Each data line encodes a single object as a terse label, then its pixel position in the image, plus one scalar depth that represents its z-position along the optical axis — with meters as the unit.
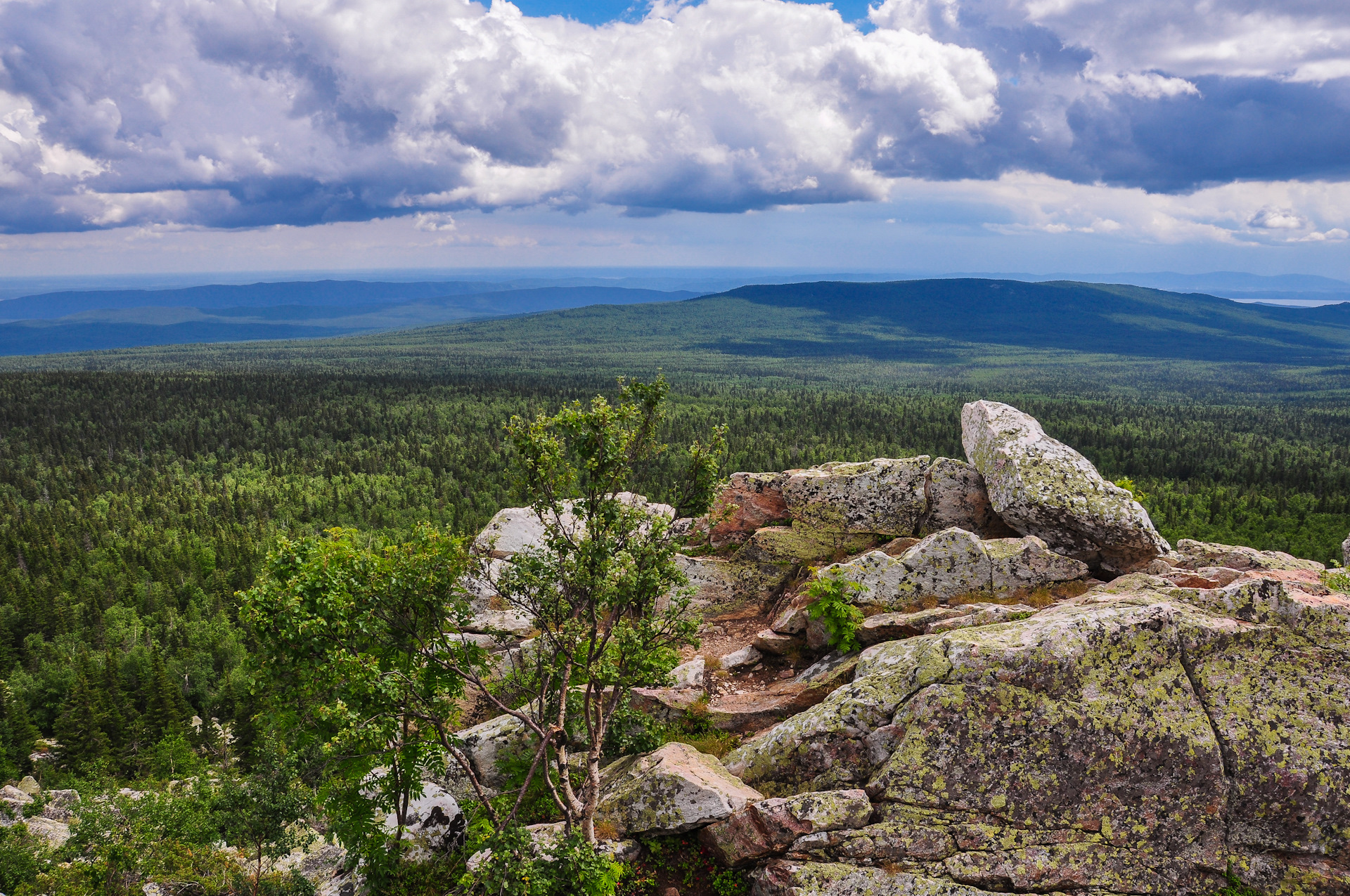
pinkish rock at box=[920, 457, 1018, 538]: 35.41
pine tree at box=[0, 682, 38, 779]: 74.50
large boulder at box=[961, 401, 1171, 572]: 30.03
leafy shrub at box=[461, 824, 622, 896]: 14.88
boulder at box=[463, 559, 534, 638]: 34.38
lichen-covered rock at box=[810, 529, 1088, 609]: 28.22
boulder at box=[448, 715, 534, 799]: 24.31
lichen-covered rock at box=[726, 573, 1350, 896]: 16.05
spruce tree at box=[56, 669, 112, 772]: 71.31
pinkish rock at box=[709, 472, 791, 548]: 38.84
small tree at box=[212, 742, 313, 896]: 31.84
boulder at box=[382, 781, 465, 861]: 21.56
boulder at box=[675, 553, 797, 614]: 35.03
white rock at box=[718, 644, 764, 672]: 28.09
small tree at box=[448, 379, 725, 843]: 16.61
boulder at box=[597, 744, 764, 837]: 17.72
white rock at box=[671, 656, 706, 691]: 25.53
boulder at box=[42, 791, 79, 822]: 64.88
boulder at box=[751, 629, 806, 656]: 27.78
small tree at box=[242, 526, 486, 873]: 16.27
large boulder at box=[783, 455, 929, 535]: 36.62
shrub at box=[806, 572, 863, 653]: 25.20
